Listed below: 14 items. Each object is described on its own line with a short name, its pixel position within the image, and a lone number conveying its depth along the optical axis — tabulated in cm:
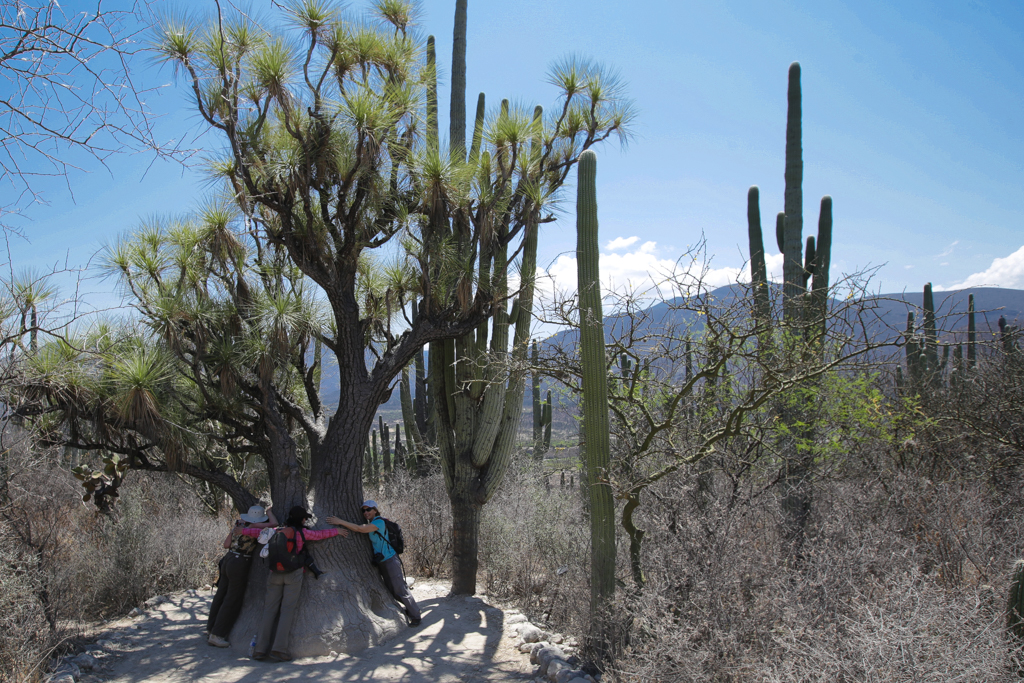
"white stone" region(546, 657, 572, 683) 500
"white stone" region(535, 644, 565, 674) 536
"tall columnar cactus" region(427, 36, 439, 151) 735
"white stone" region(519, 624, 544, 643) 607
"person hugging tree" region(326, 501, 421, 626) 662
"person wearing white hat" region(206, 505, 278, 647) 615
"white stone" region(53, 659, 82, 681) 505
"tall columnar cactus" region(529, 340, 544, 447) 1491
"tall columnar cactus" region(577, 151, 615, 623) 512
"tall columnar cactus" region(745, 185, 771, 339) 522
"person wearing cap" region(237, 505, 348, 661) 570
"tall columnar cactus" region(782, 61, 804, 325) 758
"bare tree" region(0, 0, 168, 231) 244
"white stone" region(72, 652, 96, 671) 536
